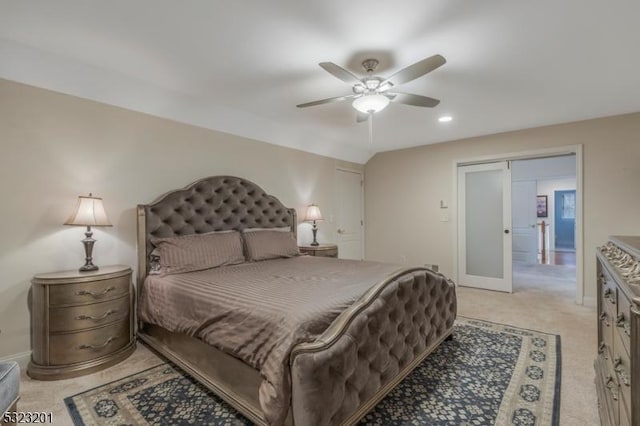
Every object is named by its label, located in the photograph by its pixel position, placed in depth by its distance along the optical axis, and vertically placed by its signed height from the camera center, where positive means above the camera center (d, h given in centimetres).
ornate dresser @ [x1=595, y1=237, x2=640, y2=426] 79 -46
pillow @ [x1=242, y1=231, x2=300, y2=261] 344 -39
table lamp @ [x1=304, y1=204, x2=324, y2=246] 456 -6
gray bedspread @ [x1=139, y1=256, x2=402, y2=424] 145 -57
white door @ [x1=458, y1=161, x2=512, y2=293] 470 -26
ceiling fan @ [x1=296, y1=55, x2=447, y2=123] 203 +96
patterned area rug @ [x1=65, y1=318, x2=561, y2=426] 175 -120
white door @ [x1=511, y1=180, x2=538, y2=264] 756 -36
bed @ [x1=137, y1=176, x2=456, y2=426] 140 -68
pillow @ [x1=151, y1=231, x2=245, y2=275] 276 -39
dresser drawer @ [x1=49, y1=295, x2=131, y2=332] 219 -77
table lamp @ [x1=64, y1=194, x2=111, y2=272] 241 -4
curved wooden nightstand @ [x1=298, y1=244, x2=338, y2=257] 427 -55
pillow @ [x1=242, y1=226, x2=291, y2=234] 381 -23
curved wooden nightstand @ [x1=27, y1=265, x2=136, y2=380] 218 -82
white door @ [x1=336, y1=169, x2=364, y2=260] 550 -6
